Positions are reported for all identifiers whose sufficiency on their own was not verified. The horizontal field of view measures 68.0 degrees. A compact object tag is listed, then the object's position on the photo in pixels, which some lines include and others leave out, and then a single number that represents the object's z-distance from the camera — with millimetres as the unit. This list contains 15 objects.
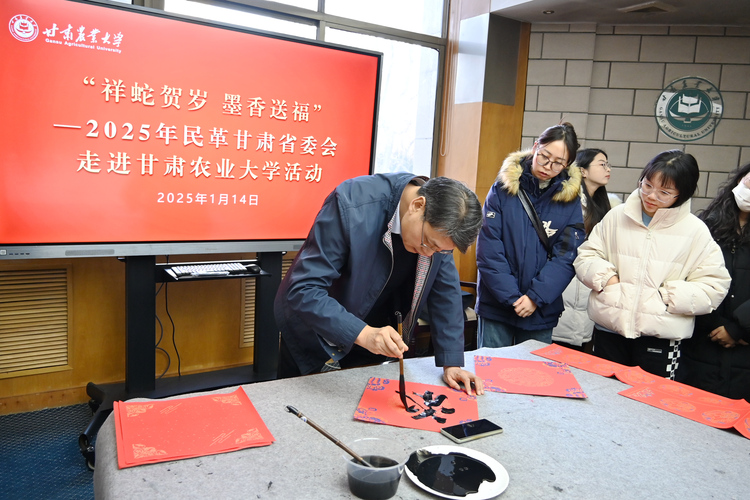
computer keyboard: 2570
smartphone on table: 1193
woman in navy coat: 2148
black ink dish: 1001
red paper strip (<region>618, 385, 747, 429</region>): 1389
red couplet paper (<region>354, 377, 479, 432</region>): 1270
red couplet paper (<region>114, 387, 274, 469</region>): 1050
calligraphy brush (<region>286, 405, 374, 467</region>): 985
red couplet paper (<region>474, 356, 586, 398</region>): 1506
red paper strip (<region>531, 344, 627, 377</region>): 1703
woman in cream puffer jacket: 1900
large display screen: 2264
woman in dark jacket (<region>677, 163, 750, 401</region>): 2088
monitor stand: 2539
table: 985
